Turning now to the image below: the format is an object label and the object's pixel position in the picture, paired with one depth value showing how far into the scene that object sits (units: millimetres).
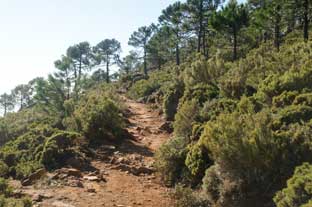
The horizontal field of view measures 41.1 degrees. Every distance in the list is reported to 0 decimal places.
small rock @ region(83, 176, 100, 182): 13062
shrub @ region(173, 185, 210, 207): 9992
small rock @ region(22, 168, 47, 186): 12906
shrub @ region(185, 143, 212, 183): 11234
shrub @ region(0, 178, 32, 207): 9312
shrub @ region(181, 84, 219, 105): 17594
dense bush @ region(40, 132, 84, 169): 14883
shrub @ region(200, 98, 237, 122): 14061
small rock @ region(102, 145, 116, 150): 16672
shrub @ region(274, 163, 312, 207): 7031
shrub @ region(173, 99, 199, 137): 14953
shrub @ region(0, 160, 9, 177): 14749
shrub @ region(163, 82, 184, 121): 21978
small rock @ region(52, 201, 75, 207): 10680
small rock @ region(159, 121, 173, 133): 20141
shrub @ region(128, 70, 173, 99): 32491
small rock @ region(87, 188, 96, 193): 11905
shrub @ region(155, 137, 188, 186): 12609
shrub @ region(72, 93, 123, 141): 17875
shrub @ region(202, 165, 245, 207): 9117
